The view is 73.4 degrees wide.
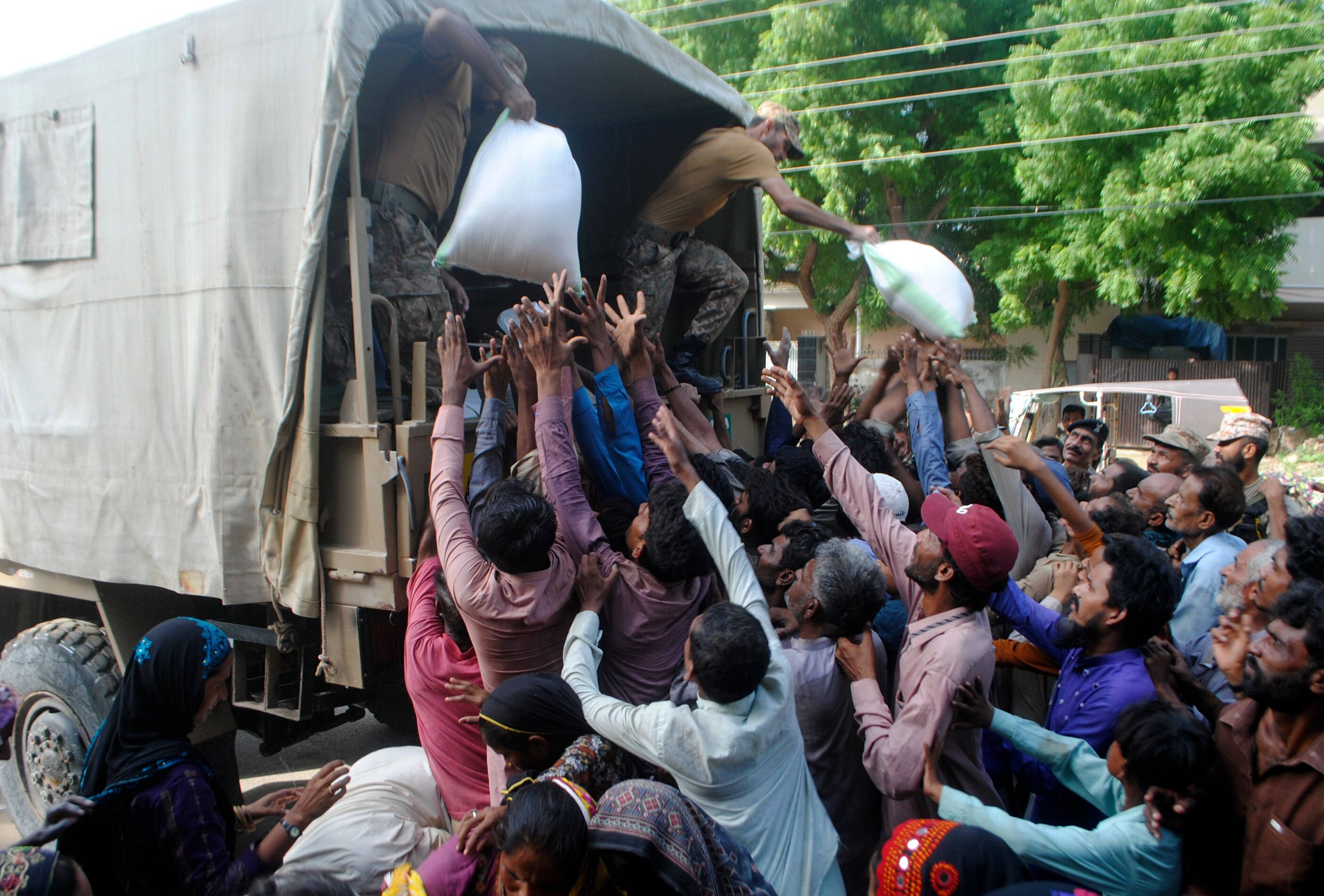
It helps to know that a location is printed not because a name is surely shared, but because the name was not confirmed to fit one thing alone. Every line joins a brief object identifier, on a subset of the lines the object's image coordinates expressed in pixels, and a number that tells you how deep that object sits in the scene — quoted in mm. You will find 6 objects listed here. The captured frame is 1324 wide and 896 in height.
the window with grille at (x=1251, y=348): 15414
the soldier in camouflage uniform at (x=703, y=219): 4047
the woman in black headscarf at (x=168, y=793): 1766
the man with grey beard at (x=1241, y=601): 2008
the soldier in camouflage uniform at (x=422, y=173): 2980
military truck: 2699
